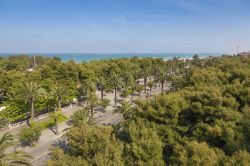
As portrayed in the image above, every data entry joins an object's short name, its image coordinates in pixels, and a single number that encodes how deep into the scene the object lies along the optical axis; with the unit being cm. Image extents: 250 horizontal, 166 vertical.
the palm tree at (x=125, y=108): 3019
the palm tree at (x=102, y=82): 4525
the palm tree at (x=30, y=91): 3210
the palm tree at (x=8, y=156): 1651
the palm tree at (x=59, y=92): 3638
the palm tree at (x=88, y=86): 4031
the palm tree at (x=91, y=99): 3503
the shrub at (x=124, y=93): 4633
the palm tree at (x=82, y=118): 2728
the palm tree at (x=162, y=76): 5164
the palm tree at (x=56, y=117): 3051
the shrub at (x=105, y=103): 3976
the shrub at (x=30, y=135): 2684
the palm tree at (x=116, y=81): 4456
